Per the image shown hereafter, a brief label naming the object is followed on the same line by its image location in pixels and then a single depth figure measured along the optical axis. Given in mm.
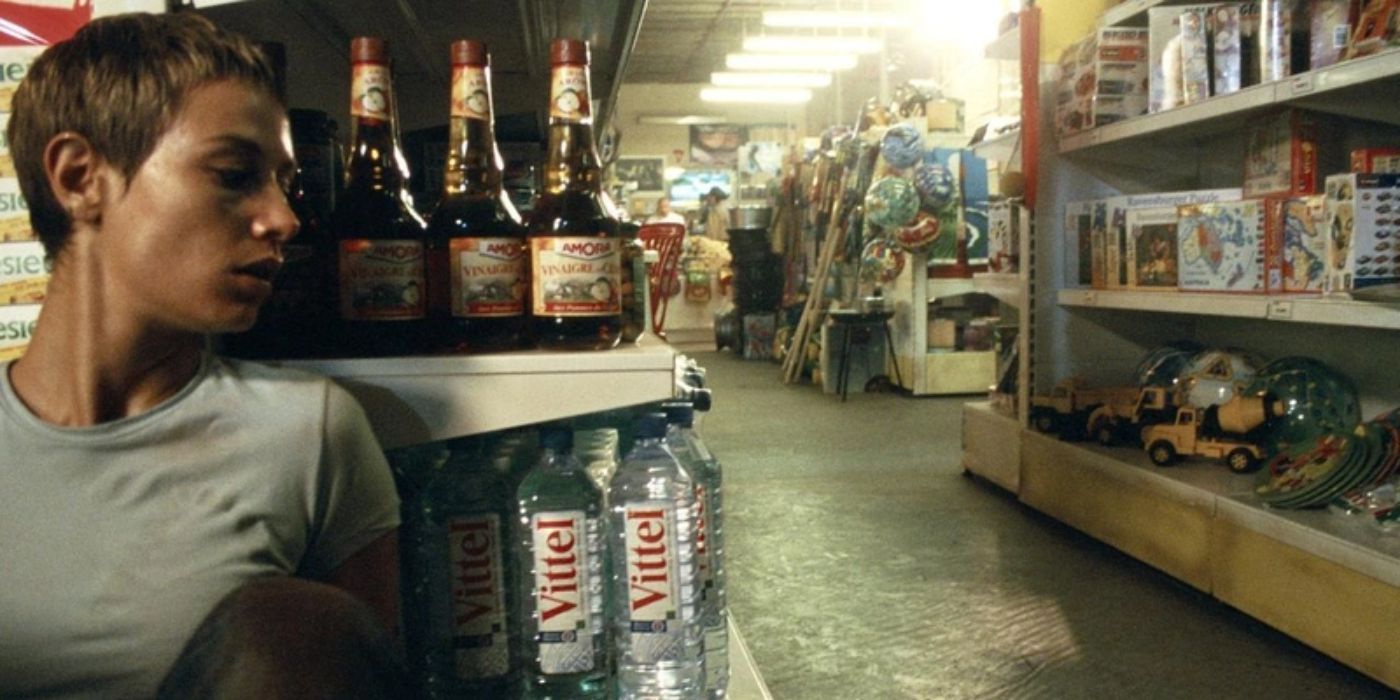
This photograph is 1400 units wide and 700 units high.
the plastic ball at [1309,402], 3217
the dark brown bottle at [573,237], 1187
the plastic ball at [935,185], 7324
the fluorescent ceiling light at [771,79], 11695
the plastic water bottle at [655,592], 1124
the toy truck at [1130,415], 3688
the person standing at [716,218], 14586
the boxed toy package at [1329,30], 2729
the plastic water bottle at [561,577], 1122
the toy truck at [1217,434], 3258
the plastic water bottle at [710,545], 1303
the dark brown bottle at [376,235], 1198
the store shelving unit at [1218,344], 2508
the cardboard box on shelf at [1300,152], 3113
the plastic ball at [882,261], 7672
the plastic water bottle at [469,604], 1165
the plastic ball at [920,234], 7344
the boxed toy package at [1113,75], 3768
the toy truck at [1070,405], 3996
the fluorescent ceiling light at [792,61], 10281
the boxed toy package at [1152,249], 3582
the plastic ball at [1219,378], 3602
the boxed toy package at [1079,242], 4090
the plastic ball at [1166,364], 3938
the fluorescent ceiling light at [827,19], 8617
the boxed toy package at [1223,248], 3133
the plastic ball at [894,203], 7254
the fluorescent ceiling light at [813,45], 9531
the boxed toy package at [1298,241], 2902
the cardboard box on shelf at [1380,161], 2604
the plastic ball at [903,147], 7367
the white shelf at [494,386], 1164
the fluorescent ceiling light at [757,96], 12791
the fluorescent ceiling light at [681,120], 16828
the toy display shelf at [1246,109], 2627
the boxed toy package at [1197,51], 3318
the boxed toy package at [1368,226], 2557
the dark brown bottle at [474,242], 1213
